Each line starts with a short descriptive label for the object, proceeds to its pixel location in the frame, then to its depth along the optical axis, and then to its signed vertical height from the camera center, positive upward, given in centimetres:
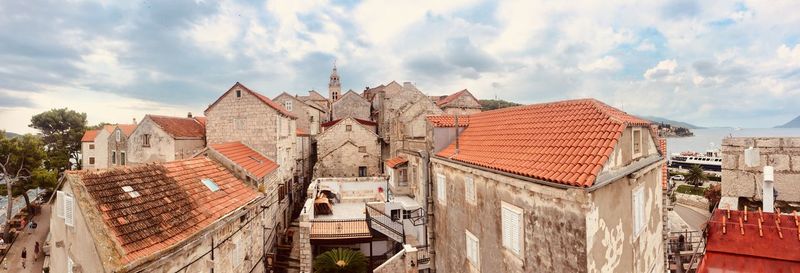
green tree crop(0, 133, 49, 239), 3156 -199
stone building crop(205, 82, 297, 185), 2169 +118
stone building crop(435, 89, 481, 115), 3891 +368
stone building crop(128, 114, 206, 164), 2533 +1
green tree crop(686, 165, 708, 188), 4570 -562
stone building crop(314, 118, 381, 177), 3312 -114
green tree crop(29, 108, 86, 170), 4956 +187
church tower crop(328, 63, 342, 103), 6332 +918
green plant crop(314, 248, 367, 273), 1681 -591
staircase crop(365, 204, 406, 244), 1856 -464
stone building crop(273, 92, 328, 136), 4056 +352
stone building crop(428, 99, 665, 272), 768 -151
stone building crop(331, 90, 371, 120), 4766 +429
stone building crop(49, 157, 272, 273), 816 -223
